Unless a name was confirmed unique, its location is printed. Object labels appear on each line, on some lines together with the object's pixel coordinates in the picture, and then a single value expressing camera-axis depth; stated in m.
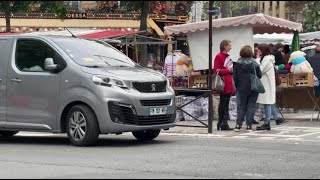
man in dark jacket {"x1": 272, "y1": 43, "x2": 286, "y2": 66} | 17.69
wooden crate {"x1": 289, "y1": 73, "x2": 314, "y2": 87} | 14.88
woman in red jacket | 13.08
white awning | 15.42
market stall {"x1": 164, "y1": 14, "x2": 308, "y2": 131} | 15.62
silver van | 10.37
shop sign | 21.56
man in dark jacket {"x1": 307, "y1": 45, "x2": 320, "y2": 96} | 15.74
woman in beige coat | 13.27
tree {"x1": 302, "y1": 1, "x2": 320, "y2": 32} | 42.31
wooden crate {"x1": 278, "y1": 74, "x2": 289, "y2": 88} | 15.19
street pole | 12.58
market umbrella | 17.40
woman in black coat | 12.70
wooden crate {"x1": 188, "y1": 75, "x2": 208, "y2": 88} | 15.70
